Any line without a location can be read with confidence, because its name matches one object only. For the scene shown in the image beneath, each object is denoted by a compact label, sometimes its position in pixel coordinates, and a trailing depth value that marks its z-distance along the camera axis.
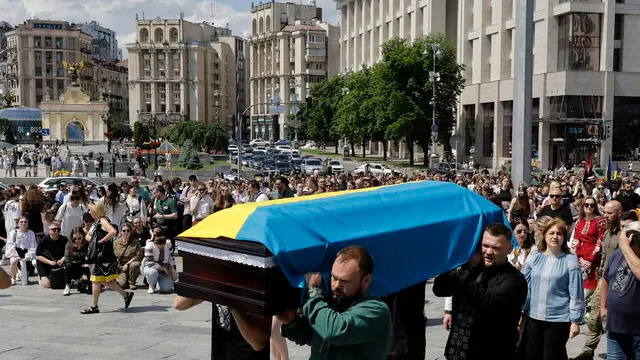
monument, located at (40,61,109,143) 101.75
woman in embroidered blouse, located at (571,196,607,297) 8.97
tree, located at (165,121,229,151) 80.50
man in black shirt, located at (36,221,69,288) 13.66
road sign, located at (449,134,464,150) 27.33
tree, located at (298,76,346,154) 83.52
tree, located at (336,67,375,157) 63.13
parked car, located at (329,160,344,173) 51.79
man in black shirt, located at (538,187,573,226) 10.98
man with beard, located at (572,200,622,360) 7.95
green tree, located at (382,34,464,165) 57.12
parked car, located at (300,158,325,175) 50.91
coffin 4.82
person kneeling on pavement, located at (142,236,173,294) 13.06
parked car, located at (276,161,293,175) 49.12
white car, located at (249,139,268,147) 103.50
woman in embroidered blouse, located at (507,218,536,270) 9.32
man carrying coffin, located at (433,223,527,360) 5.25
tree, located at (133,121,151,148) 89.71
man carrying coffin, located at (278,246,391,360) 3.85
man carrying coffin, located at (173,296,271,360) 5.33
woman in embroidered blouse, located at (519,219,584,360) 6.01
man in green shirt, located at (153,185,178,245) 16.38
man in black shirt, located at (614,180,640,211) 15.13
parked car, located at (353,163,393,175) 47.38
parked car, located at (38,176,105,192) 32.30
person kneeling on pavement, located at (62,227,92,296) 13.14
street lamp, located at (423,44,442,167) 43.15
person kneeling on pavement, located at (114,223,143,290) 13.42
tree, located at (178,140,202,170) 57.59
